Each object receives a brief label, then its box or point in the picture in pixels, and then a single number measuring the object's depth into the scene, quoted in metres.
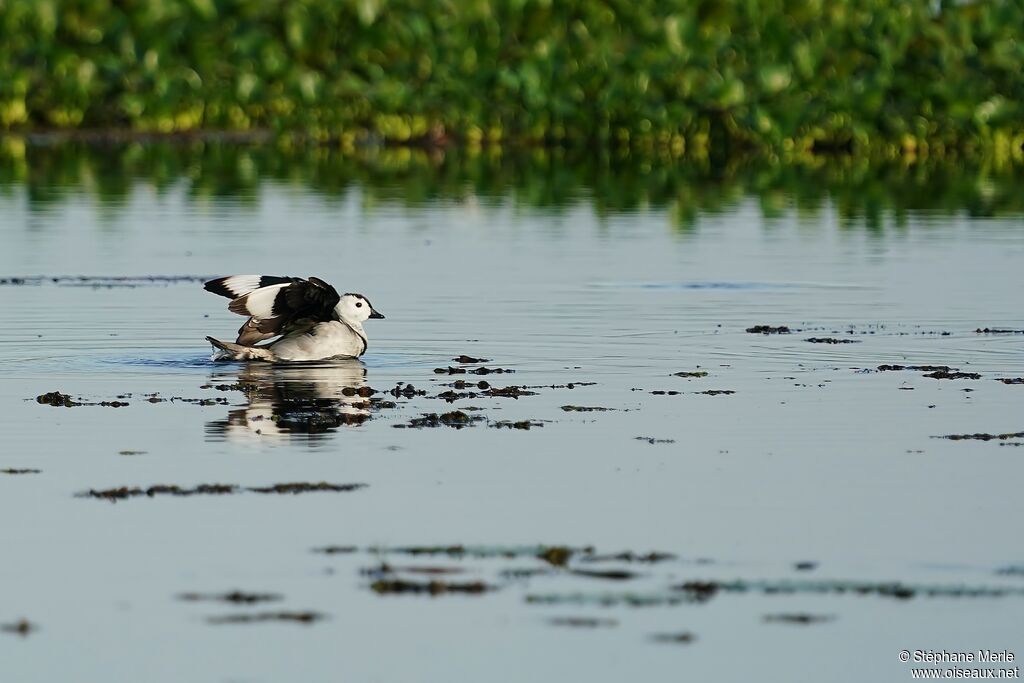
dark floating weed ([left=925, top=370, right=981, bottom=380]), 27.42
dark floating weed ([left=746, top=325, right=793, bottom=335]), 32.06
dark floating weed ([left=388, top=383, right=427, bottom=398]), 25.81
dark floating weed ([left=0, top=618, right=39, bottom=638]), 15.24
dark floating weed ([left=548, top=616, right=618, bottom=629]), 15.36
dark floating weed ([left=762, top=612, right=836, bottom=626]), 15.49
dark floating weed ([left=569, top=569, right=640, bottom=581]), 16.59
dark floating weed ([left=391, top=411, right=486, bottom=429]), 23.48
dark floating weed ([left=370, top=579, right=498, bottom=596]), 16.20
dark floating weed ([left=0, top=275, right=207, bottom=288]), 39.06
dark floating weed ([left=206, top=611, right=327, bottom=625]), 15.43
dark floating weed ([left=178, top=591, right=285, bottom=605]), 15.92
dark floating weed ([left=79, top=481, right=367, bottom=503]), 19.50
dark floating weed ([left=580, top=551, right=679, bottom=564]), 17.12
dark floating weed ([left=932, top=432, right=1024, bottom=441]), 22.67
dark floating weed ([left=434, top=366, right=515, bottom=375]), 27.50
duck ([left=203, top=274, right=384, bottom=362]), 28.87
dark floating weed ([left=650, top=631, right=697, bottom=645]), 15.04
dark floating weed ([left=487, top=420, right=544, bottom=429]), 23.34
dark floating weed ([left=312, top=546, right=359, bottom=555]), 17.32
